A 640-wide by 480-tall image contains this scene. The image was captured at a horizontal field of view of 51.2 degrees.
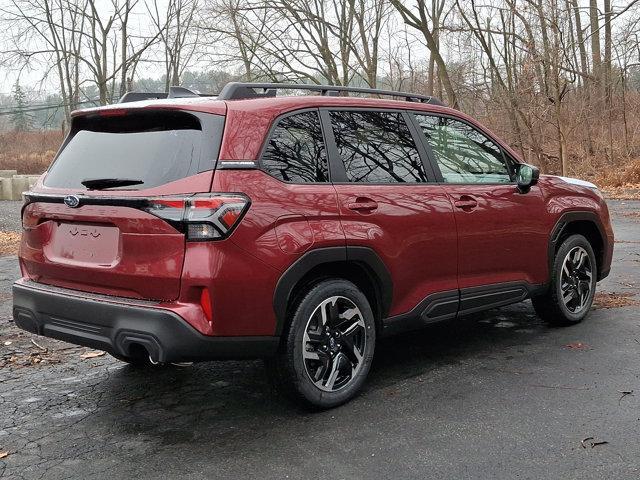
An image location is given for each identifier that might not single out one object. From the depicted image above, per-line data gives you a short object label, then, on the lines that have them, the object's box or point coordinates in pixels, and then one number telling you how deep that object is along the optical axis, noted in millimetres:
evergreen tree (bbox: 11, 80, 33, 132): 59006
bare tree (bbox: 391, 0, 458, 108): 19906
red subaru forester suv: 3299
